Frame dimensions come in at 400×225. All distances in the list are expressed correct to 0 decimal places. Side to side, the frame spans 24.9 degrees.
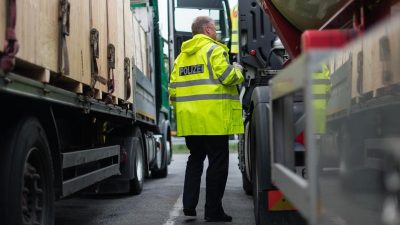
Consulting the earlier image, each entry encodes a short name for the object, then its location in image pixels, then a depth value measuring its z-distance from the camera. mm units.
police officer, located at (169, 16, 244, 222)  8672
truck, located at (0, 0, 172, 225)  5072
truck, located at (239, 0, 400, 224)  3201
